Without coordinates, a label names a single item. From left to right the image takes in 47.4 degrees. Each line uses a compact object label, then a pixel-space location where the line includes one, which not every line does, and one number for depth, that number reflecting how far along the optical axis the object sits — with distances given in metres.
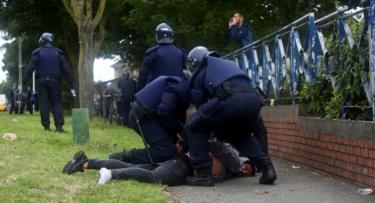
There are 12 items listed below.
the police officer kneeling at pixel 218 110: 4.55
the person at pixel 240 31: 9.30
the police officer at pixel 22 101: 22.80
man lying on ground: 4.48
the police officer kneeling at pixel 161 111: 5.00
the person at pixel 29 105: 24.09
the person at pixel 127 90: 14.20
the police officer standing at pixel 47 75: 8.63
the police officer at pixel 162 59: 6.98
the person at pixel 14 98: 24.28
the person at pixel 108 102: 16.50
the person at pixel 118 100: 18.57
